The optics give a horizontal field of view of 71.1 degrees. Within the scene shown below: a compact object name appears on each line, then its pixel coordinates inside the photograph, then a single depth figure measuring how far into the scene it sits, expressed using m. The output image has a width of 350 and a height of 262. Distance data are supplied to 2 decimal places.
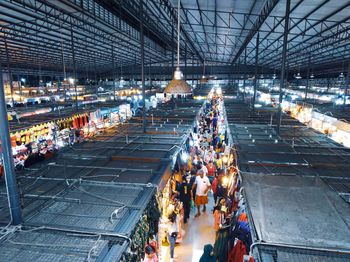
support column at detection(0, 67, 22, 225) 2.75
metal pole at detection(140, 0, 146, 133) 7.78
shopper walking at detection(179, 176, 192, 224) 7.39
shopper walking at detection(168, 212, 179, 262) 5.99
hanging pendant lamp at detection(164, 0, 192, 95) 5.32
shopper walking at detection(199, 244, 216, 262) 4.61
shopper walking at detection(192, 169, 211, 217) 7.74
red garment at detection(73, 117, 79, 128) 12.97
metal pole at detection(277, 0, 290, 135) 7.14
